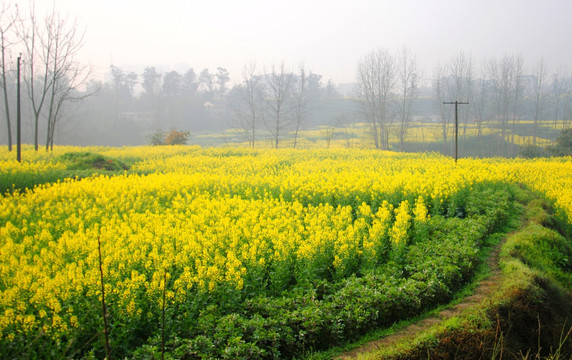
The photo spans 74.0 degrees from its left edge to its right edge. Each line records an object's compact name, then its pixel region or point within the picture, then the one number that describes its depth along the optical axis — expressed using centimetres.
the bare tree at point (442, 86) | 5249
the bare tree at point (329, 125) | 5804
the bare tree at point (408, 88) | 4623
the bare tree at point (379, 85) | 4622
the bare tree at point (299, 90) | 4650
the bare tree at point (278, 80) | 4062
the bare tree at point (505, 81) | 4838
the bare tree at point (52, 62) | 2280
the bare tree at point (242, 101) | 7006
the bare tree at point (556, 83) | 6048
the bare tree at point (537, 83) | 5166
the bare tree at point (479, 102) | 5123
